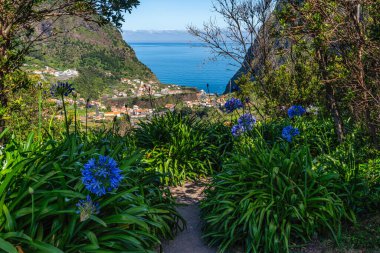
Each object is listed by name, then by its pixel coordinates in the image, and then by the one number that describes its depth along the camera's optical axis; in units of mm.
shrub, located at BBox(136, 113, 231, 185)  6441
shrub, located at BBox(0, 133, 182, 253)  3092
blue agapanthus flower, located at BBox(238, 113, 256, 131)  5570
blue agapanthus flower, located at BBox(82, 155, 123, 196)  2816
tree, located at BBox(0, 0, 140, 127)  6484
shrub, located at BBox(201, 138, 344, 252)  4059
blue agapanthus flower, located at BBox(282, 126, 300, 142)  4669
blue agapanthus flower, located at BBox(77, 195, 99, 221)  2504
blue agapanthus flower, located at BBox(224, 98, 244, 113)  5780
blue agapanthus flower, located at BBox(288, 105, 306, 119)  5137
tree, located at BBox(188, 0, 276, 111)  9428
